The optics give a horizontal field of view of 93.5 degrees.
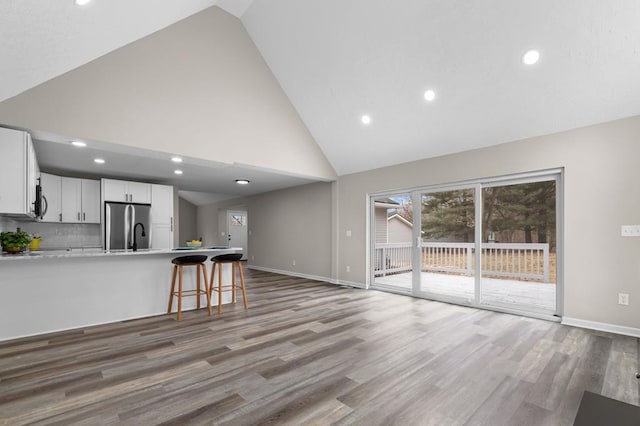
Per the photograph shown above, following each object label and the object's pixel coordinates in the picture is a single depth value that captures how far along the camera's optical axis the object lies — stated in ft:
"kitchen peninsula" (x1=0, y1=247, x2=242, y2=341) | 11.19
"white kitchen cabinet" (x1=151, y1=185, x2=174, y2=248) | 21.34
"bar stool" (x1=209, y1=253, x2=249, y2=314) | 14.56
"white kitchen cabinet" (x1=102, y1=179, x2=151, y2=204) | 19.57
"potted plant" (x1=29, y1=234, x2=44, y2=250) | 14.24
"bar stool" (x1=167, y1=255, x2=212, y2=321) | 13.74
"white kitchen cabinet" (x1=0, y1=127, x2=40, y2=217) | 10.34
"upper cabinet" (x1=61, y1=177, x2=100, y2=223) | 18.90
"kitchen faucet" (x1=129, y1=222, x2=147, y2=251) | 20.01
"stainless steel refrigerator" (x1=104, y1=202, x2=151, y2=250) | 19.42
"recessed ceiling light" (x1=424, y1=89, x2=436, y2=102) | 13.68
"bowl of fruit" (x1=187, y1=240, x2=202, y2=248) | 15.99
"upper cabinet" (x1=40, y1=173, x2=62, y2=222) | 18.10
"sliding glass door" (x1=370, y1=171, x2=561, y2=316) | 15.37
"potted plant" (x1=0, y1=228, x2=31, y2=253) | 11.68
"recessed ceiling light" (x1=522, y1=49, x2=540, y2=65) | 10.78
